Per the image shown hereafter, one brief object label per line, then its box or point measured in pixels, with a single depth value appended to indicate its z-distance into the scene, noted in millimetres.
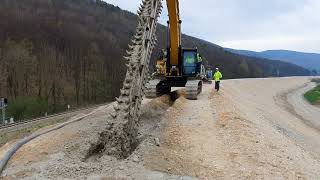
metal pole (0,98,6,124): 24047
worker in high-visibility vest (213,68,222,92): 17962
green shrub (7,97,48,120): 30995
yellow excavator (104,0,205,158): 7775
